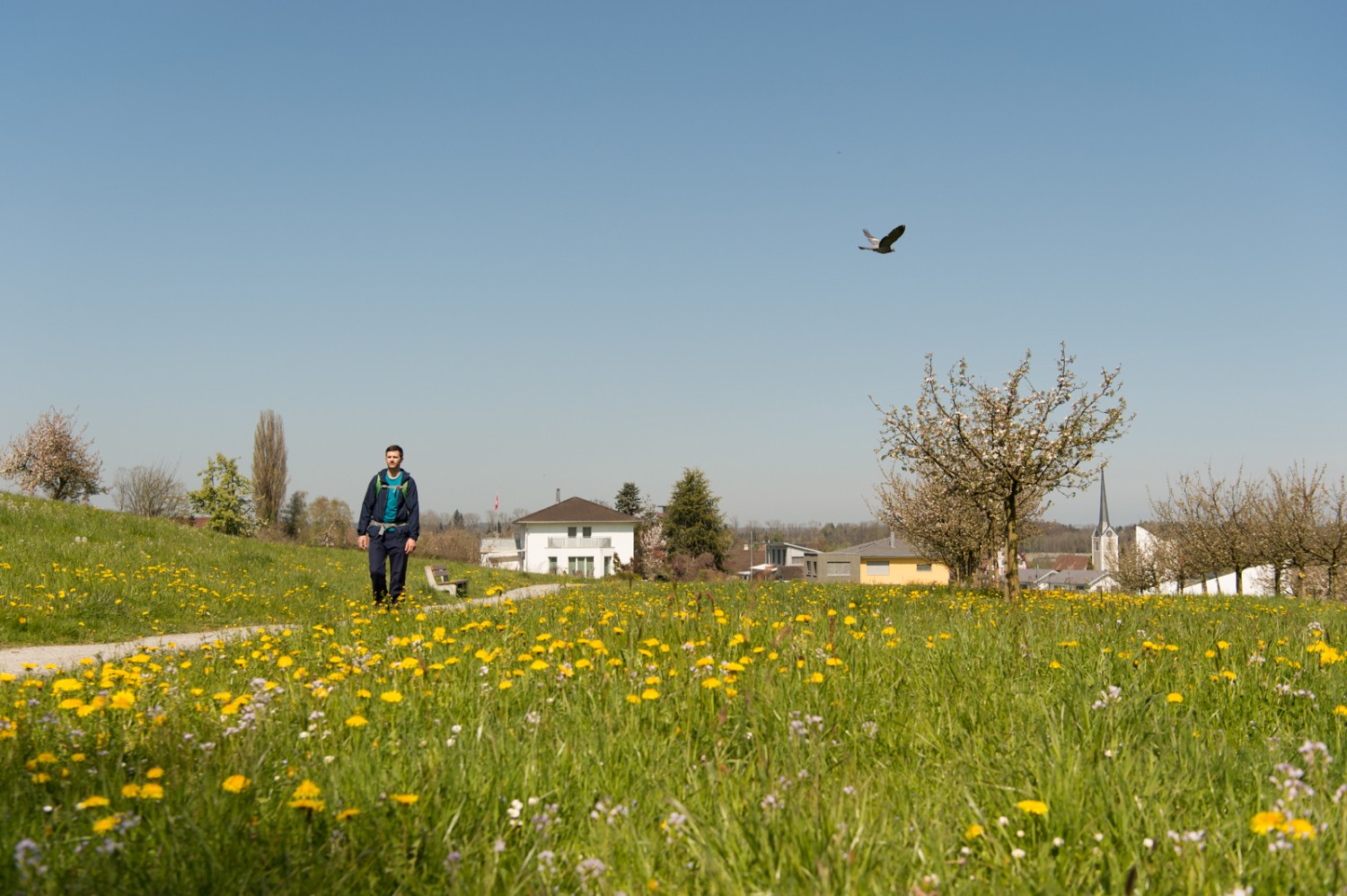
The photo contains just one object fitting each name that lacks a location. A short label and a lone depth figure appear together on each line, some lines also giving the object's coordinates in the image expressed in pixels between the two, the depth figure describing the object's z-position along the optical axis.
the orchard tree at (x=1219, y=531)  38.72
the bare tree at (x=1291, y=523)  35.25
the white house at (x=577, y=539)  80.12
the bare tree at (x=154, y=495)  74.19
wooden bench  18.37
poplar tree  72.25
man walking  11.78
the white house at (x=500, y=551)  87.19
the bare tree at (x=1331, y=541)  33.88
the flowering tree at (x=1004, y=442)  17.55
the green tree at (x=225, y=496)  65.38
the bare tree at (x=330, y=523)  88.62
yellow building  101.17
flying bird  11.19
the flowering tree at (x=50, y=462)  52.28
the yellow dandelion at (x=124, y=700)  3.25
